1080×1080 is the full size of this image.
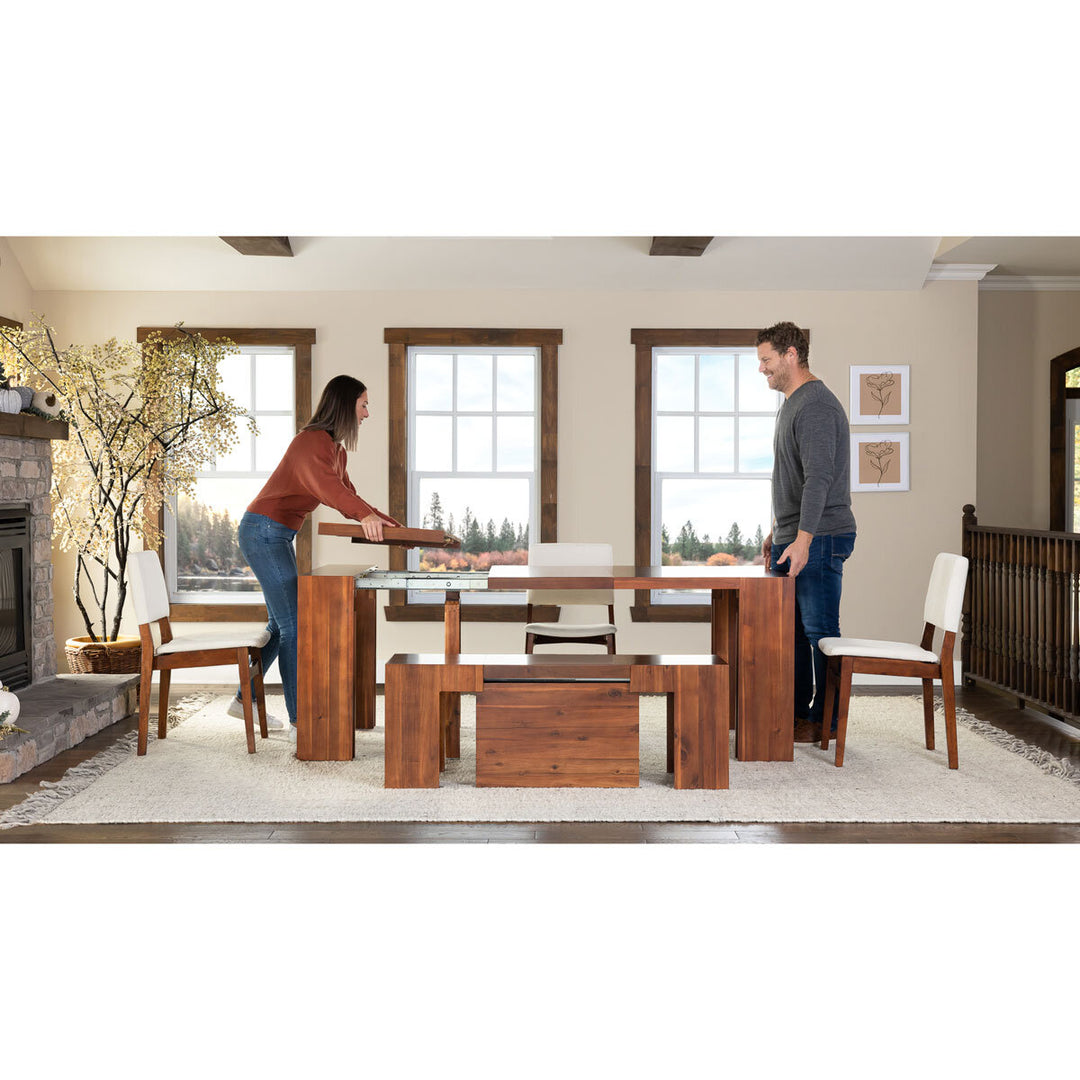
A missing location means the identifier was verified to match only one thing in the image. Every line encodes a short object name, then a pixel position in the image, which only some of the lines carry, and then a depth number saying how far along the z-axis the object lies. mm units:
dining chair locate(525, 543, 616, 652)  5066
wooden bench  3697
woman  4312
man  4211
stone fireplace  4598
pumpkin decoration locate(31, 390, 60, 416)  5012
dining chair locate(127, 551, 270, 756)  4270
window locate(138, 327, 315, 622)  6289
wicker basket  5434
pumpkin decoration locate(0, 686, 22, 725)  3977
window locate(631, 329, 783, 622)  6320
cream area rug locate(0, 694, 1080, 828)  3430
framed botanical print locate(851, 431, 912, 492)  6266
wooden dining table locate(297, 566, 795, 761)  4031
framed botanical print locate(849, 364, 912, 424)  6234
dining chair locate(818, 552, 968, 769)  4031
